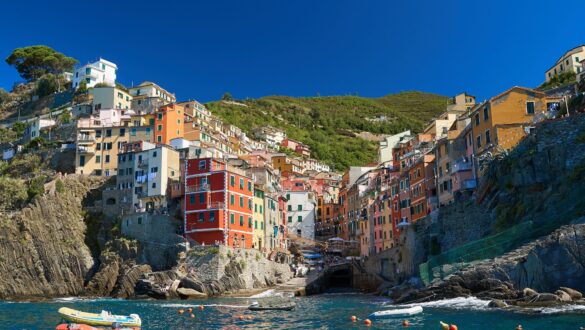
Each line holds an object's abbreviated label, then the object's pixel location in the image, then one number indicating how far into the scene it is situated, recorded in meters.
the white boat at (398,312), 41.74
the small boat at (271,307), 50.50
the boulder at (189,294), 66.50
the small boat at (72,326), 35.44
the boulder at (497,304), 39.03
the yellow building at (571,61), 100.50
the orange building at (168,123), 93.62
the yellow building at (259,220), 81.81
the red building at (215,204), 74.06
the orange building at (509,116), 56.81
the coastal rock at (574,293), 36.78
